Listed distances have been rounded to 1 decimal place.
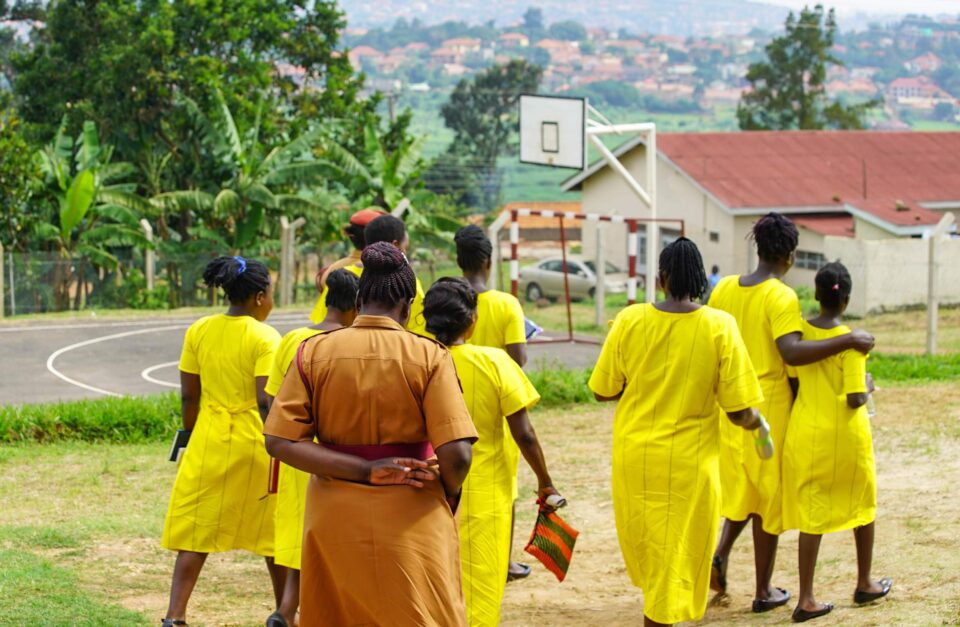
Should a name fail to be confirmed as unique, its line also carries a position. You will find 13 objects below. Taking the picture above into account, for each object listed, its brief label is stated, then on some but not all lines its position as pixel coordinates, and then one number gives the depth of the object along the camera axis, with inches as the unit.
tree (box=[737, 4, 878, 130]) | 1991.9
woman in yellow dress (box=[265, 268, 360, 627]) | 226.8
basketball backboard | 939.3
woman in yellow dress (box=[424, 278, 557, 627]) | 208.5
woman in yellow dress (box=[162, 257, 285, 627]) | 242.8
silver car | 1207.6
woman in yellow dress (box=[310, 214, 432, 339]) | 266.2
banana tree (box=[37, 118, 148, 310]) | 933.8
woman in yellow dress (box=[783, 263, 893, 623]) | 249.0
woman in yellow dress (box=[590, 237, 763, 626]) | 217.0
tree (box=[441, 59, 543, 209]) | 2620.6
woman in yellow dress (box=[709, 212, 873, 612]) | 248.2
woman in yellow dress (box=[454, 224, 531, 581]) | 262.2
